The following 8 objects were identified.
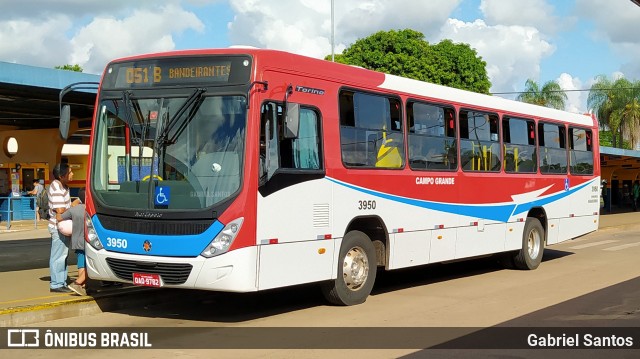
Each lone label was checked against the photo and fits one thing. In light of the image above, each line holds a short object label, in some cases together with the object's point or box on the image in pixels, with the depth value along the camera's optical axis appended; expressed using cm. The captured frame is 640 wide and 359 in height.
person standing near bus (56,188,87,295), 1083
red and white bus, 916
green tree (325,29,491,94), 5312
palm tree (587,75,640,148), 6128
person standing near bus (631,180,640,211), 4347
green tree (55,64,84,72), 7088
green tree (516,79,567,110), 6062
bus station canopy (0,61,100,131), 1634
